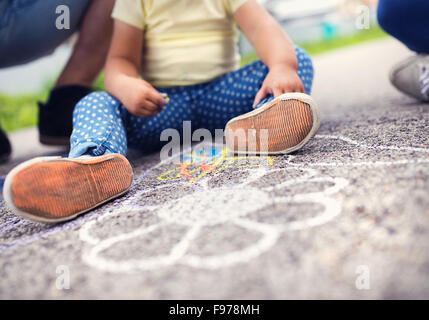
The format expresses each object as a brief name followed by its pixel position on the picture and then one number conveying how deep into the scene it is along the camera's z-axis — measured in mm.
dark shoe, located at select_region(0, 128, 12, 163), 1069
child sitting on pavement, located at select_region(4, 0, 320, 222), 505
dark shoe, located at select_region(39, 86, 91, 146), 978
